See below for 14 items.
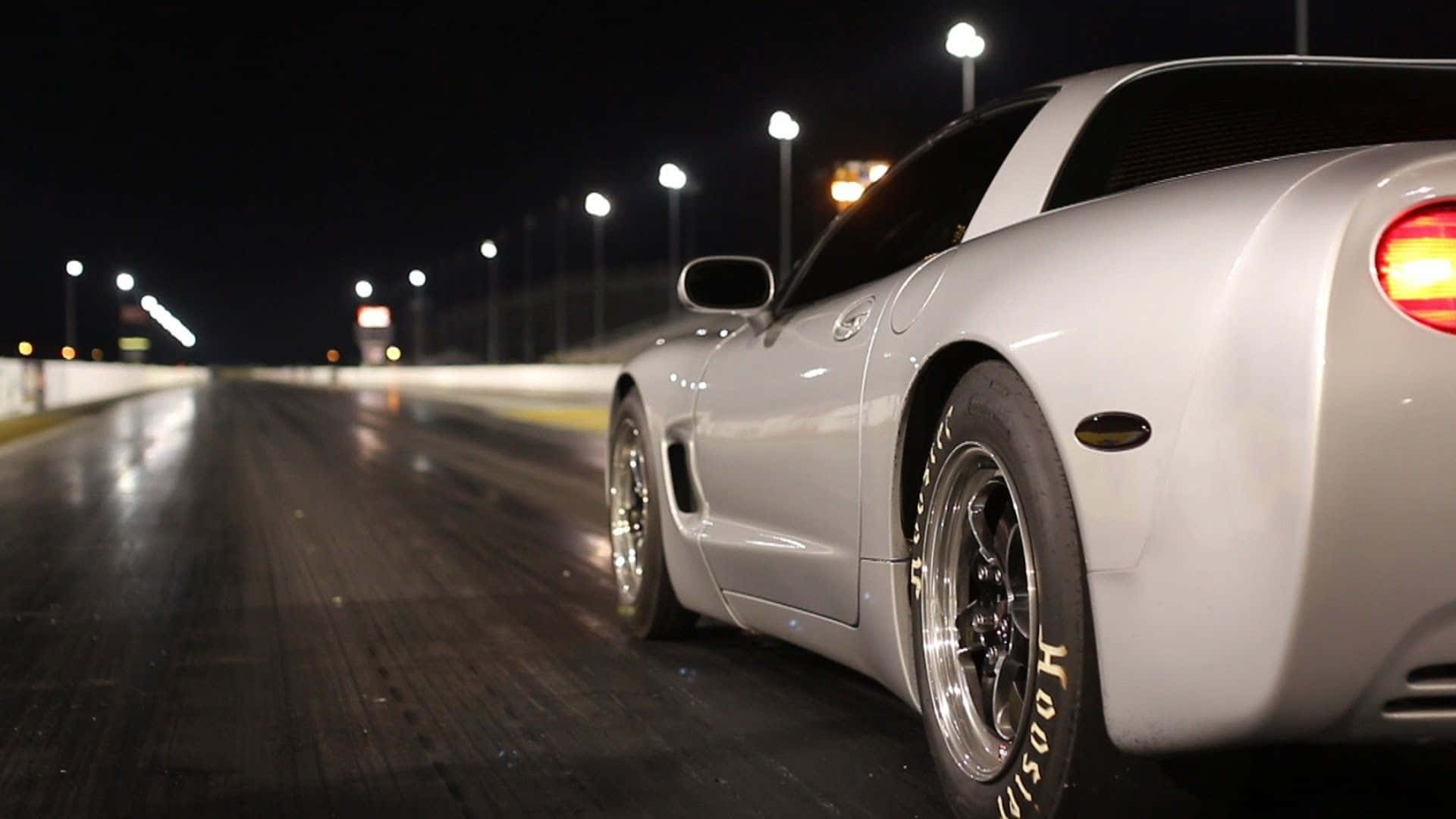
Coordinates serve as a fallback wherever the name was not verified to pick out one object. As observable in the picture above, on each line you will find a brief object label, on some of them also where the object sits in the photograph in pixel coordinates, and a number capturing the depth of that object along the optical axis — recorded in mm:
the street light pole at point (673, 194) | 29812
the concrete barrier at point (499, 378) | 35719
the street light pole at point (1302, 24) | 19891
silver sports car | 2604
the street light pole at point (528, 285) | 77806
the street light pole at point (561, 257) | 65250
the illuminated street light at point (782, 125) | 26141
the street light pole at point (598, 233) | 44719
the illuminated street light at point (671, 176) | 29719
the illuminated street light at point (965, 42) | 20297
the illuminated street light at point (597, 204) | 44500
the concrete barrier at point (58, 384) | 27828
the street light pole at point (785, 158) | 26328
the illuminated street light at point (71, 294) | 67750
